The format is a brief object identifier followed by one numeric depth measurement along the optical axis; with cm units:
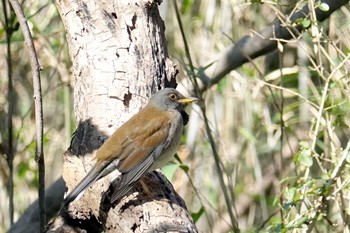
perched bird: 921
